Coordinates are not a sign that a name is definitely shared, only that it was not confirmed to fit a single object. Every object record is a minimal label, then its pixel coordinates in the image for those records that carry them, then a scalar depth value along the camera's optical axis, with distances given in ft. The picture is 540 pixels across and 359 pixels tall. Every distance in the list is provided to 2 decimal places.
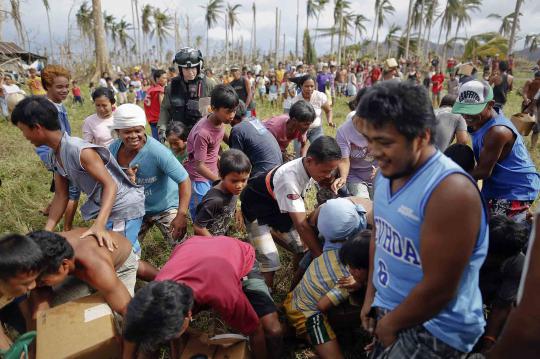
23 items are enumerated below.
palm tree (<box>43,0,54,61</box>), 108.27
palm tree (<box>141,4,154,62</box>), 130.31
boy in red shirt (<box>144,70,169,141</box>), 18.62
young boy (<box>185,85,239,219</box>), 10.98
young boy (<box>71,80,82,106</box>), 45.73
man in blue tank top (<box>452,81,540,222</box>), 8.25
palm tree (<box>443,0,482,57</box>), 109.29
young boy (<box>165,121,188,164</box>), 13.08
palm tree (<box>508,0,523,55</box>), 74.69
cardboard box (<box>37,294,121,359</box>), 6.71
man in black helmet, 13.96
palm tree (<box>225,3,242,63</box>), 147.13
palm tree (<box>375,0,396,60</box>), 130.82
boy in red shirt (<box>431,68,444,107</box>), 42.60
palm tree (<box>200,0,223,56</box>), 140.97
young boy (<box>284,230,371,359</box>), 7.02
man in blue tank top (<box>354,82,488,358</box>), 3.62
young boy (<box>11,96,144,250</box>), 7.46
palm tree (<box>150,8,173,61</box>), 126.31
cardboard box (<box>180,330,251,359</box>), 6.52
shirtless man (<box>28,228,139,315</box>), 6.31
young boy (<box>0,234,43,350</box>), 5.72
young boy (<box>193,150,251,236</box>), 8.66
